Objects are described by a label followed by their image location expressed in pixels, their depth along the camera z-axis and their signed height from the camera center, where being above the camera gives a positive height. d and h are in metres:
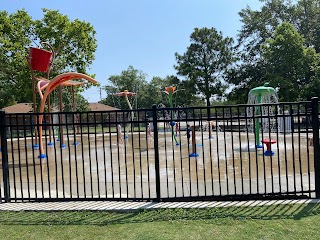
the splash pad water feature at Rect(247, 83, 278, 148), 11.55 +0.63
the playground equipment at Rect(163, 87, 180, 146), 14.11 +1.16
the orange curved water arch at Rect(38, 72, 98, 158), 11.14 +1.43
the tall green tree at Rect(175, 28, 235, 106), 40.03 +6.73
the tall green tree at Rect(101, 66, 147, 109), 72.56 +7.72
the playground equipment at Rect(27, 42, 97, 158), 11.10 +1.92
